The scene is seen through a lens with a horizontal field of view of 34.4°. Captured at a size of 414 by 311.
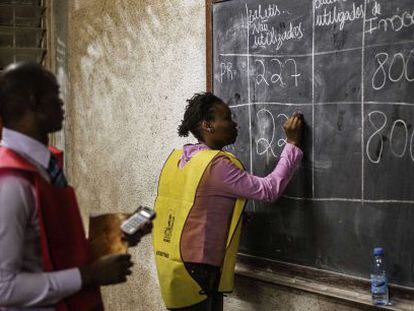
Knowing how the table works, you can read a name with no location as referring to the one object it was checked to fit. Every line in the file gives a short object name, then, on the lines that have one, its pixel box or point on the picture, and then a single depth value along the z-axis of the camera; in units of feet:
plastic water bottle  10.39
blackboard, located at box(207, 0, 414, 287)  10.20
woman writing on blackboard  11.50
